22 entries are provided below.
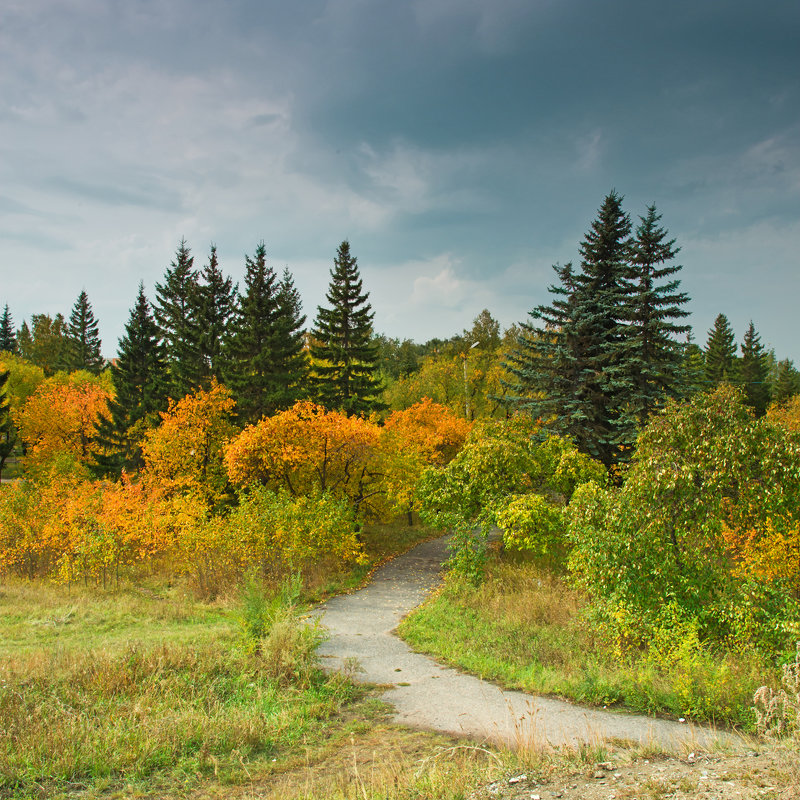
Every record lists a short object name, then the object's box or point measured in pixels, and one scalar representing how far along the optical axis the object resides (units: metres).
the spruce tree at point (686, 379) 21.52
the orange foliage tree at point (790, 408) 40.41
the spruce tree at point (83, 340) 61.25
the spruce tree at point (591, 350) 22.03
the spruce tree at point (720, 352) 59.81
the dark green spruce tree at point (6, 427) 39.76
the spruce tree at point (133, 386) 35.94
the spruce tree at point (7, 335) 72.06
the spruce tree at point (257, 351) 30.55
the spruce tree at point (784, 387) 60.78
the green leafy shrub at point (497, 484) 15.51
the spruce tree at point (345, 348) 32.97
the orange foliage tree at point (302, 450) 20.73
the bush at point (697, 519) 9.53
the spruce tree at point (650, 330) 21.33
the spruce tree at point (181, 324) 33.44
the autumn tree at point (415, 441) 21.67
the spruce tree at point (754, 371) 56.62
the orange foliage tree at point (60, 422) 40.25
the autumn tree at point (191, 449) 24.81
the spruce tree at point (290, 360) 30.73
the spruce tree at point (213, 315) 33.44
